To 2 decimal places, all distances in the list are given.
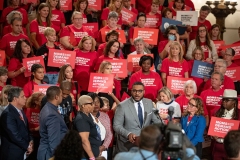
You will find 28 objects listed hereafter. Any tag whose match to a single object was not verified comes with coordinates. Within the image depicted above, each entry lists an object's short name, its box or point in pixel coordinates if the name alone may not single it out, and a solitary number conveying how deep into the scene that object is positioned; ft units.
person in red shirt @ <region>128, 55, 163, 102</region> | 33.63
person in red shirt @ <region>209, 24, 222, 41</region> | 41.65
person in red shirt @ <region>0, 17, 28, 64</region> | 36.35
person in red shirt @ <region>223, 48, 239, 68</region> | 38.01
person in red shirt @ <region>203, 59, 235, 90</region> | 35.01
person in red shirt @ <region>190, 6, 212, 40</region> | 43.27
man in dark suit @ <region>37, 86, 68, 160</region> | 25.12
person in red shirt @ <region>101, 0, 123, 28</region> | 41.11
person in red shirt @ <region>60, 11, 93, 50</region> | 38.06
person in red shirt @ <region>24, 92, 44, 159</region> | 28.89
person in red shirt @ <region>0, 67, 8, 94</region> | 31.58
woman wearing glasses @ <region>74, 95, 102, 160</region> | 25.06
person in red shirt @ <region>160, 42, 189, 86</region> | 35.60
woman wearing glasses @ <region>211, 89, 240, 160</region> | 30.50
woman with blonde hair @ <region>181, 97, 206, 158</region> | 29.96
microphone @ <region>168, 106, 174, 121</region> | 20.58
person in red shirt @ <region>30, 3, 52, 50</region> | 38.06
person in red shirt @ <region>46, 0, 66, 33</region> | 40.24
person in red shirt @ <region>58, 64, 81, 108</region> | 32.50
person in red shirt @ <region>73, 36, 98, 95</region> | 35.04
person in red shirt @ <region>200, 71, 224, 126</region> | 33.24
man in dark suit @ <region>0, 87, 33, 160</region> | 26.12
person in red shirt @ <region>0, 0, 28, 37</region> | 40.27
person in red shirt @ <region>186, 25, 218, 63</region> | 39.32
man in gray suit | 28.81
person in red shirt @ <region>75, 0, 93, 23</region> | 40.78
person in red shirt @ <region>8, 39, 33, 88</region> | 34.17
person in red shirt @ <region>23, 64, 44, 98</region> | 31.63
